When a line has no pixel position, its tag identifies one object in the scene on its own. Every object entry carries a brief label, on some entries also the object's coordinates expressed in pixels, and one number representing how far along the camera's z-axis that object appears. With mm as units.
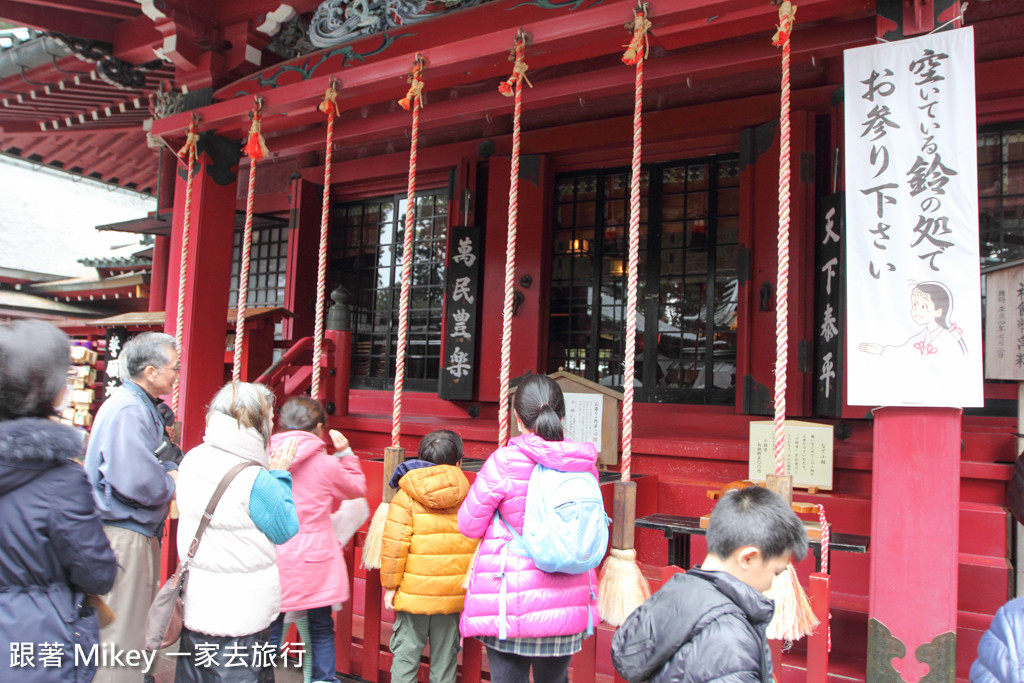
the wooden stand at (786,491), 2582
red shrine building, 3393
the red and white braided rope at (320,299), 3914
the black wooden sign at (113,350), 7617
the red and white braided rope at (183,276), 4973
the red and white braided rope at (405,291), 3600
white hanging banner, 2748
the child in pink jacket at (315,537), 3051
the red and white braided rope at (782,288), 2680
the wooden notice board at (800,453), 4045
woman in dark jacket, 1739
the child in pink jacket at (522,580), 2334
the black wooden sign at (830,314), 4648
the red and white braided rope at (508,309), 3152
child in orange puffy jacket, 2760
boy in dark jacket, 1495
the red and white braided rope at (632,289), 2932
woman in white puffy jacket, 2324
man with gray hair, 2633
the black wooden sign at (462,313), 6223
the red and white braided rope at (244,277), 4320
